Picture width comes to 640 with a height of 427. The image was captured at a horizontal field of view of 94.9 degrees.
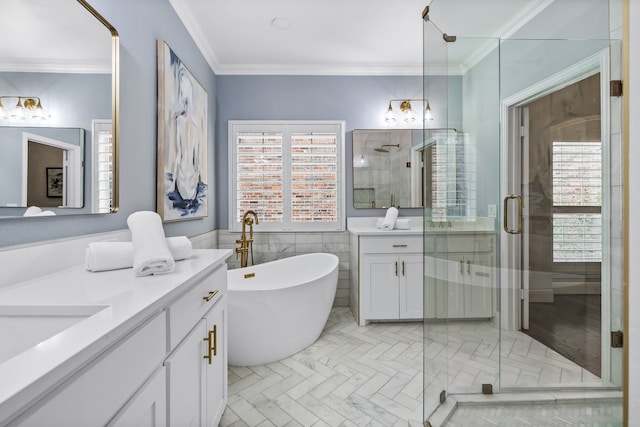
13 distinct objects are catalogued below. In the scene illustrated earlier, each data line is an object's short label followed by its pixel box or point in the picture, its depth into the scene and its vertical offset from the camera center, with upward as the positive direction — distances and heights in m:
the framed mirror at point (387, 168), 3.11 +0.47
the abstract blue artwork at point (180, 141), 1.80 +0.51
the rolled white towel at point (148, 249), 1.04 -0.14
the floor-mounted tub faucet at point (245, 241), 2.79 -0.27
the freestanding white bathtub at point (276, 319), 1.95 -0.75
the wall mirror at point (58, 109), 0.91 +0.37
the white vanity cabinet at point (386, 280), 2.68 -0.62
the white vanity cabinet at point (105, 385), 0.45 -0.33
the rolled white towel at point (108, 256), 1.09 -0.16
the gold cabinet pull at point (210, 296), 1.17 -0.34
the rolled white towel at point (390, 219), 2.89 -0.06
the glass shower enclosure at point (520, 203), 1.15 +0.05
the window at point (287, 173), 3.07 +0.41
